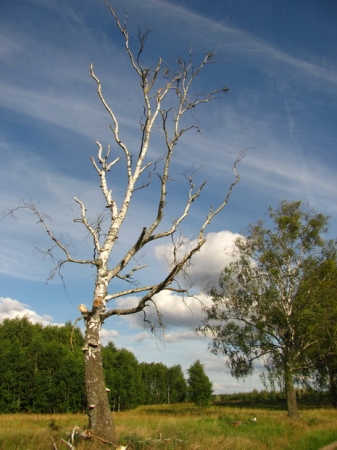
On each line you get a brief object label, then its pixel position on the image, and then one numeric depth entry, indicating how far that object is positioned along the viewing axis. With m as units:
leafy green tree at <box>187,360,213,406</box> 46.09
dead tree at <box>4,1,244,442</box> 7.44
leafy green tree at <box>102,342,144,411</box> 53.12
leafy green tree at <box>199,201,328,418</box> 23.02
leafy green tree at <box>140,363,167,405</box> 84.81
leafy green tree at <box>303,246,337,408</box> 22.50
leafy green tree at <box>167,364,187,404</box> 82.75
